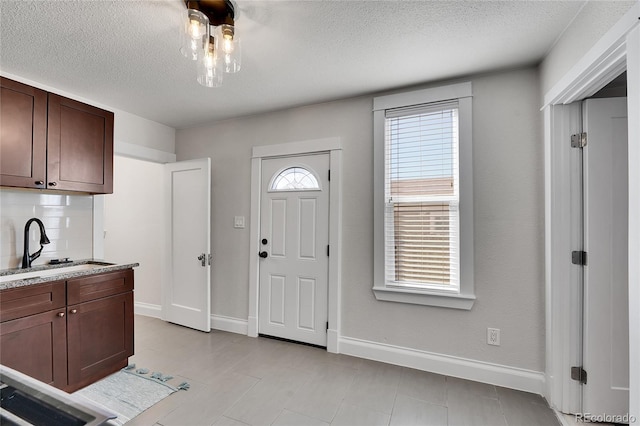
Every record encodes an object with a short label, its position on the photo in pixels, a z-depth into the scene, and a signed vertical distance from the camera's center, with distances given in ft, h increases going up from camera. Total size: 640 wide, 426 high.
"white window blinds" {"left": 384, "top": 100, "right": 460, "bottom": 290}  8.26 +0.56
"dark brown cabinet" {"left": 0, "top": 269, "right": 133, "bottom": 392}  6.29 -2.80
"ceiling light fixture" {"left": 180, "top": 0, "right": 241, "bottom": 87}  5.24 +3.35
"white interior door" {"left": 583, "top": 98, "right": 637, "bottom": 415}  6.08 -0.89
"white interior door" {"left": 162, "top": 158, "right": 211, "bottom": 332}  11.12 -1.18
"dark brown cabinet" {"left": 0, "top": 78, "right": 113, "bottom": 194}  6.93 +1.90
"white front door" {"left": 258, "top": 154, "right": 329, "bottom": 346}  9.89 -1.18
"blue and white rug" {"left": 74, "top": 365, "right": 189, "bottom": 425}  6.78 -4.42
